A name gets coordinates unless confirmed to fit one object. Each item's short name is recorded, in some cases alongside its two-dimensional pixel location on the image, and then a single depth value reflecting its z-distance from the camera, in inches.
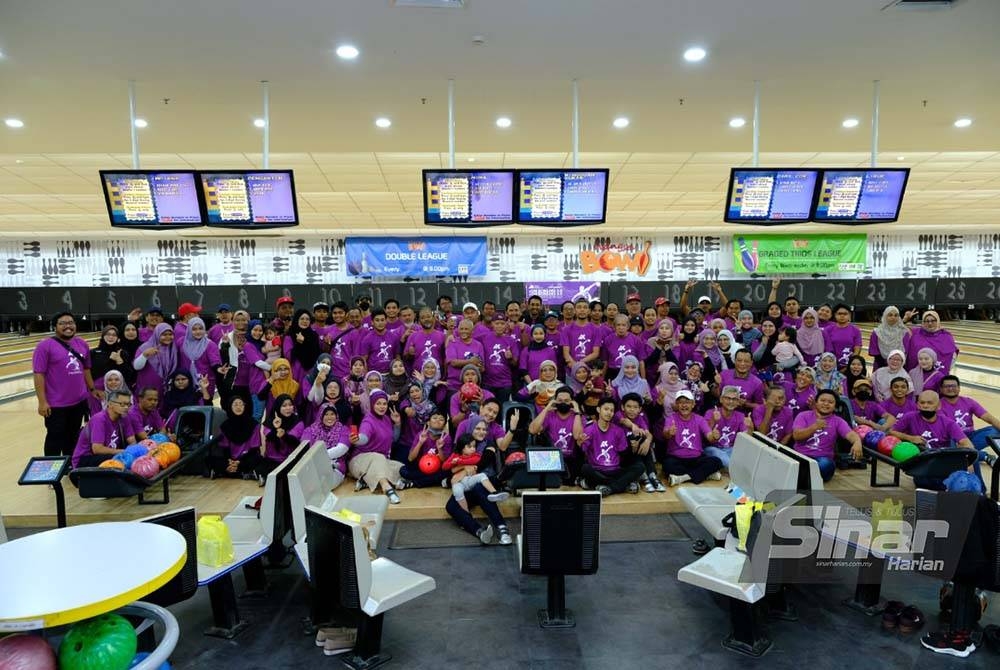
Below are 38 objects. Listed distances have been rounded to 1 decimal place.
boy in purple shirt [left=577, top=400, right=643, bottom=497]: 192.2
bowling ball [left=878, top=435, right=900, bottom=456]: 182.4
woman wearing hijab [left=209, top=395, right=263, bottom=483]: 206.8
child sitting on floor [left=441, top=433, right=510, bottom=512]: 176.2
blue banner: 517.0
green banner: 538.6
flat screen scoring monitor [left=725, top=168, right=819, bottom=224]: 213.0
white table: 72.7
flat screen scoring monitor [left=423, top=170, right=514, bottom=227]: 209.2
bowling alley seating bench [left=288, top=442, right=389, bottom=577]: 132.9
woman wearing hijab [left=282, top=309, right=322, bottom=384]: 233.9
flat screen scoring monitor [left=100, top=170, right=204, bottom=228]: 203.6
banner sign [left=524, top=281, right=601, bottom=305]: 536.7
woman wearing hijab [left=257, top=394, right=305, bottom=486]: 195.0
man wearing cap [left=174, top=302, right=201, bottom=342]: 251.0
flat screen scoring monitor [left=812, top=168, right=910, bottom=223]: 215.2
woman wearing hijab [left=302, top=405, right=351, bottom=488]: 190.8
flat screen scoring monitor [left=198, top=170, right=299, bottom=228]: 205.5
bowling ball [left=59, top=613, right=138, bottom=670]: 75.5
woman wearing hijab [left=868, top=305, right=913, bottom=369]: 242.5
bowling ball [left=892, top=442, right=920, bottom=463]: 176.9
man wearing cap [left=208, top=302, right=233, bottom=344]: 267.6
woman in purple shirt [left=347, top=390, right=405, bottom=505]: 191.8
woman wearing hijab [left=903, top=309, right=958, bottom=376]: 231.9
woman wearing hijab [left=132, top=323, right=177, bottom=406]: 216.7
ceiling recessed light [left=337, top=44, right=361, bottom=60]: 163.3
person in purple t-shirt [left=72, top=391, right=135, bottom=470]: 183.3
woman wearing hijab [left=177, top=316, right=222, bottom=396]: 232.8
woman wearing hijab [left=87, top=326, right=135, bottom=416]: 223.5
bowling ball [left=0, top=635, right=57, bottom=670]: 73.0
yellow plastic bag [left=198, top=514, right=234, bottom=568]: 125.2
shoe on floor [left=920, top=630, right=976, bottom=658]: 116.0
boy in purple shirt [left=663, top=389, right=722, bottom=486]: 199.3
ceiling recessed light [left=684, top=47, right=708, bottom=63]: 168.6
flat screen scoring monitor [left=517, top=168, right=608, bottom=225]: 211.6
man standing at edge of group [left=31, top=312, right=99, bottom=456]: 199.8
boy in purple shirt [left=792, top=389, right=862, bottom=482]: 190.7
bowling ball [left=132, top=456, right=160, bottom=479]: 174.2
